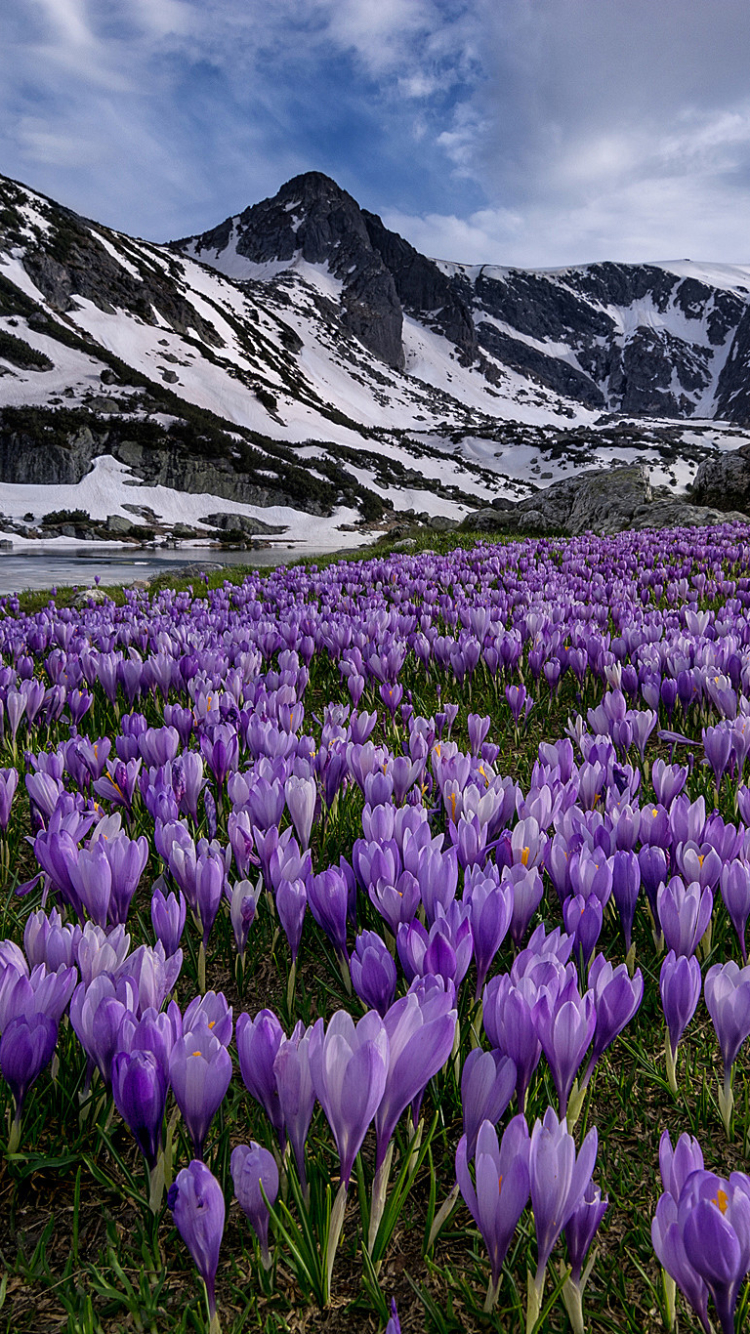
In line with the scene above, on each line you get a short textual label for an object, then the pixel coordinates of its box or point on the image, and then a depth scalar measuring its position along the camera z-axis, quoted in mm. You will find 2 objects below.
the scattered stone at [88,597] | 6117
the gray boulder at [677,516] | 10961
